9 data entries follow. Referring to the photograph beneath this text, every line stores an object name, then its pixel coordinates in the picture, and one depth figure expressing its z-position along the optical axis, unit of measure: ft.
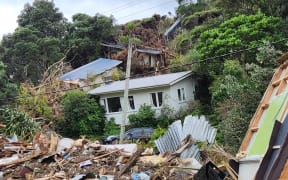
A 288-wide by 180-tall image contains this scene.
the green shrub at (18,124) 59.47
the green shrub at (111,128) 75.78
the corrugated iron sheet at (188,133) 34.78
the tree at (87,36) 108.68
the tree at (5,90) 68.49
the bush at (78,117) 76.02
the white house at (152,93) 77.15
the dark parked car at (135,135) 64.03
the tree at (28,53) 94.17
